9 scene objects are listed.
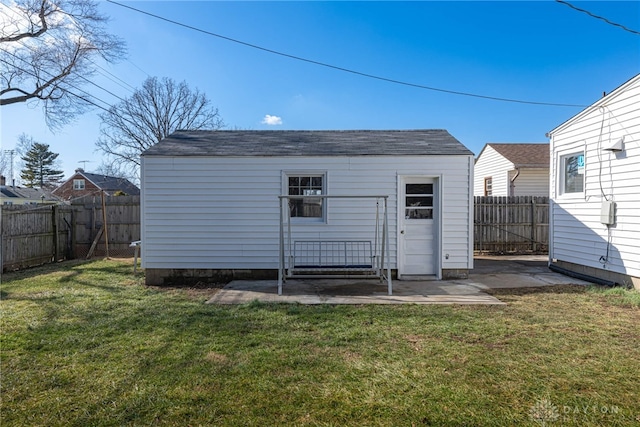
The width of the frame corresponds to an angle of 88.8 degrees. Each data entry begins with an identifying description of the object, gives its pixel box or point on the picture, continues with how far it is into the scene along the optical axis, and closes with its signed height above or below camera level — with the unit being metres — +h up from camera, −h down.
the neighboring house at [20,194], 28.69 +1.59
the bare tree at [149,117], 21.92 +6.48
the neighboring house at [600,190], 5.98 +0.48
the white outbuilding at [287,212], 7.06 +0.00
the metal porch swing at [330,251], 7.04 -0.87
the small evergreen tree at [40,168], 40.19 +5.41
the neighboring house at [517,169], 14.47 +1.96
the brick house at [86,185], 36.06 +2.89
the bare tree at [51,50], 11.31 +6.15
